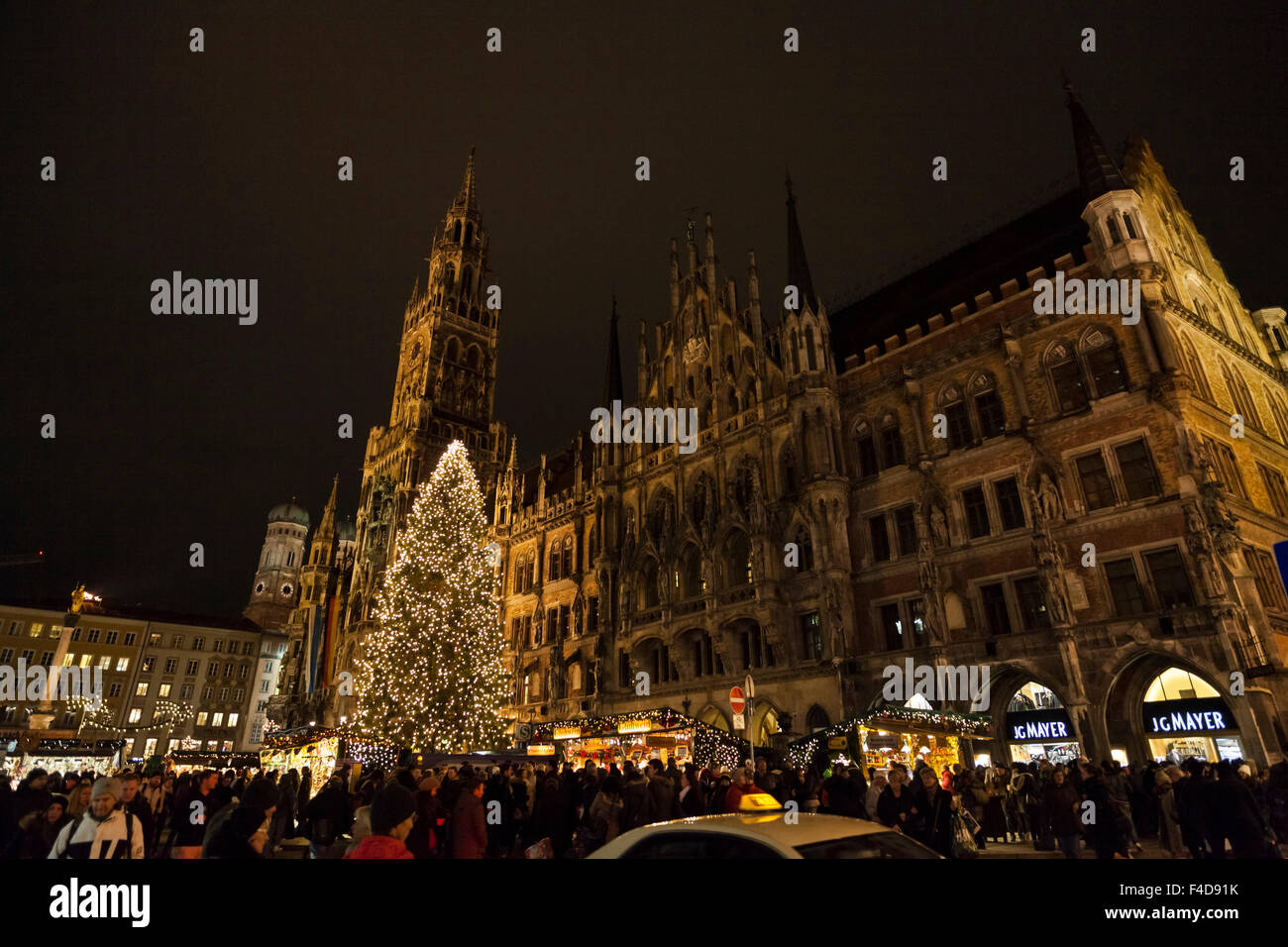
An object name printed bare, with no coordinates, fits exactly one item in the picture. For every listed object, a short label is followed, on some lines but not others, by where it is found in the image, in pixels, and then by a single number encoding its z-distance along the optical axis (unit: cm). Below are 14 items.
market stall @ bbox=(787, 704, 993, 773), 1744
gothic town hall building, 2092
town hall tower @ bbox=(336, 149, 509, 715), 6047
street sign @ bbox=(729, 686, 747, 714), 1496
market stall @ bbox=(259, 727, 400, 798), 2250
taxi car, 400
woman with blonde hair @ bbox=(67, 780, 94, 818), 963
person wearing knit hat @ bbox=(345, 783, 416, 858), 405
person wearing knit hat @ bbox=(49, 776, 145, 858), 561
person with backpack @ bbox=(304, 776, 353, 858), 1000
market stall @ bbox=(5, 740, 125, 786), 3446
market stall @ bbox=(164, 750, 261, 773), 3379
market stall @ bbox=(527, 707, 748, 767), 2130
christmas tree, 2452
